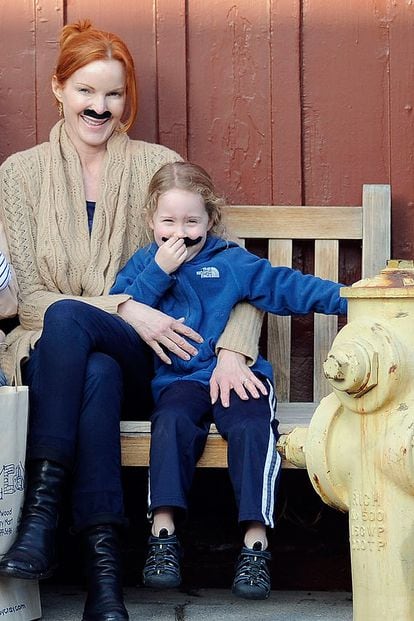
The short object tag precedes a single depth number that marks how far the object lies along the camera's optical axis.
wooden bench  5.05
